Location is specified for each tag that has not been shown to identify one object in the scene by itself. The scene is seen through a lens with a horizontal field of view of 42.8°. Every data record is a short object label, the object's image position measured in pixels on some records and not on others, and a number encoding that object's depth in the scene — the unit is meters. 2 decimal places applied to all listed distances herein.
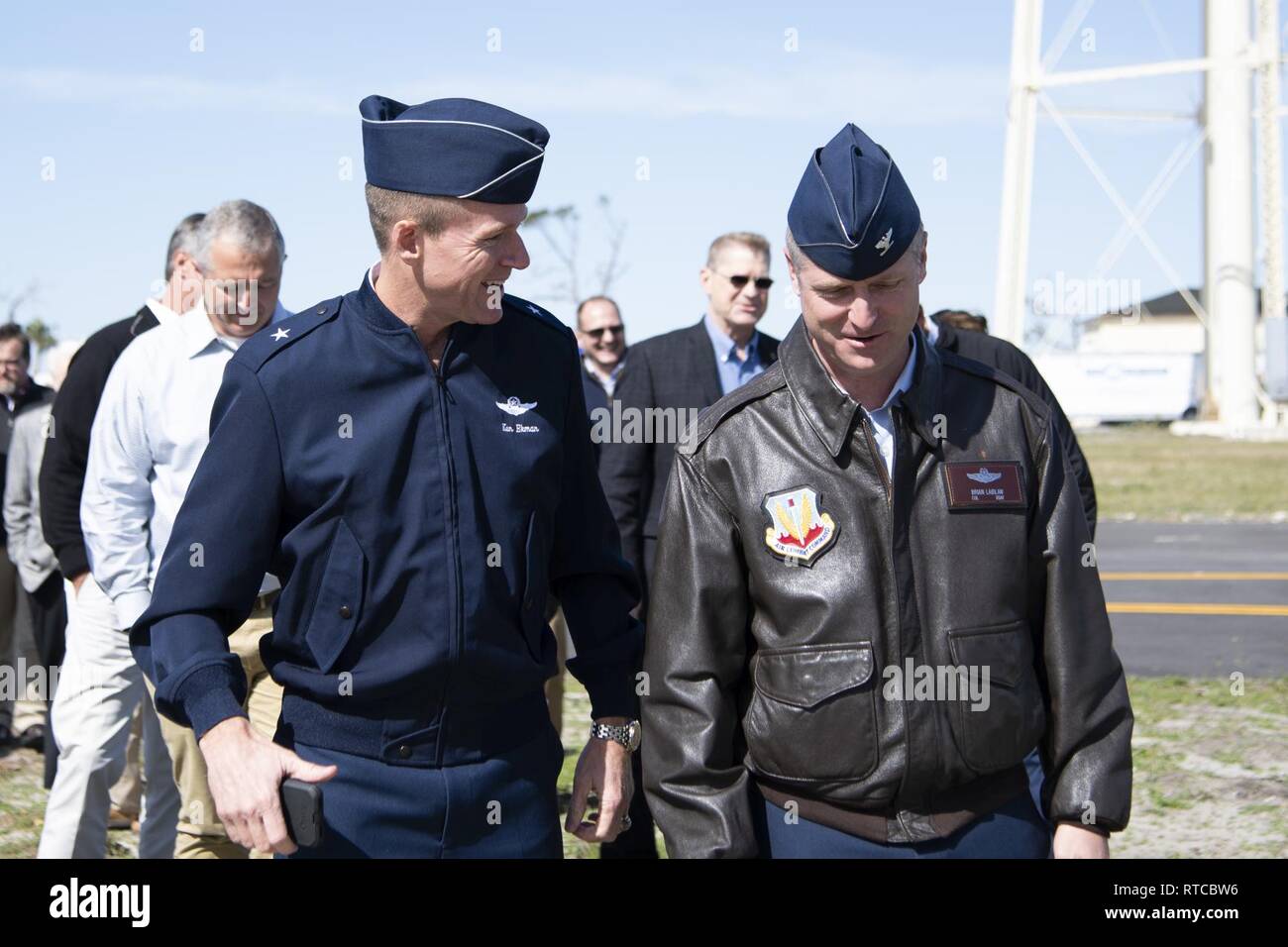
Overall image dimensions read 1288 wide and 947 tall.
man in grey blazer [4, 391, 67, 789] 8.22
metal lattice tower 36.25
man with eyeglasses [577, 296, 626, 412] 9.09
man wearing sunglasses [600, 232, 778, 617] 6.21
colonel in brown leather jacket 2.76
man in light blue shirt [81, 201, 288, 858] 4.75
